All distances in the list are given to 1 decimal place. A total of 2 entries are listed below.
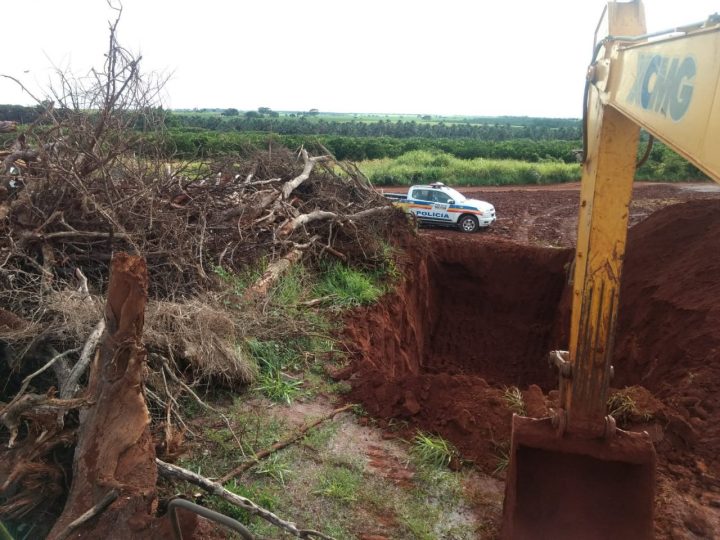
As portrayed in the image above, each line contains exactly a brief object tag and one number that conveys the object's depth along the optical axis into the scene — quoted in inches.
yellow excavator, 99.4
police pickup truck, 619.8
